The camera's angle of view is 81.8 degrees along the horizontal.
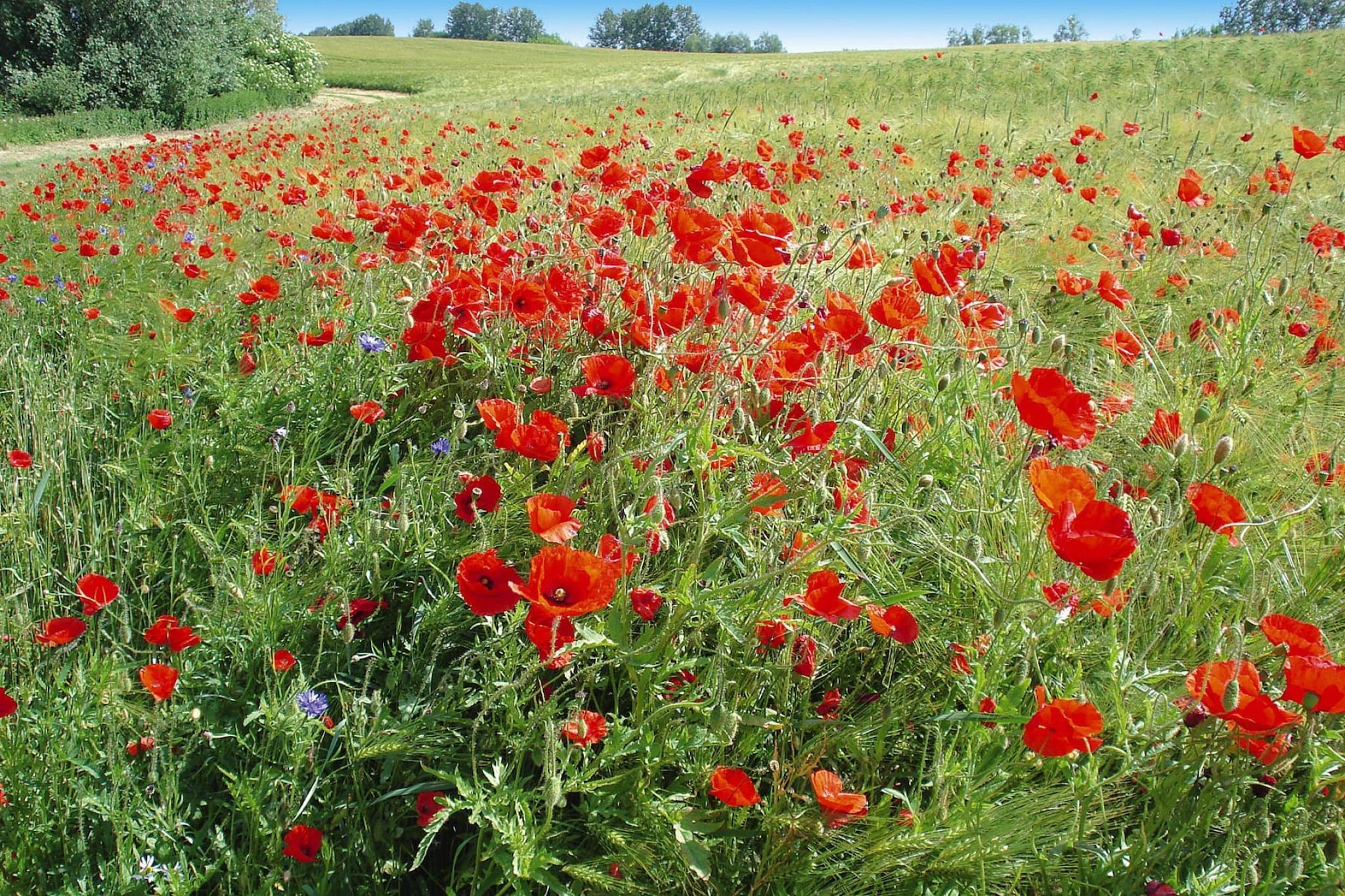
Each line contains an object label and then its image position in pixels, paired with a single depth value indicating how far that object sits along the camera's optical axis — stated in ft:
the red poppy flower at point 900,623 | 4.42
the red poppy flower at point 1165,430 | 6.62
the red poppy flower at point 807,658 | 4.57
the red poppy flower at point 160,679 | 4.33
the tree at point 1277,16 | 203.51
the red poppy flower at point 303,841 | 4.07
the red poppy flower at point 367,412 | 6.32
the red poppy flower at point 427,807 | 4.08
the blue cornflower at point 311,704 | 4.41
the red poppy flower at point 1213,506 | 4.54
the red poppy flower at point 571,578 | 3.62
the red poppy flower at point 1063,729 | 3.54
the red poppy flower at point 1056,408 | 4.18
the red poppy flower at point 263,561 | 5.10
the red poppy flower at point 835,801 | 3.67
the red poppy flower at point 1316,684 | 3.30
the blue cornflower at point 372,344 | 7.02
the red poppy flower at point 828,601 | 4.15
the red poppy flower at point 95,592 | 4.89
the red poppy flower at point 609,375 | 5.59
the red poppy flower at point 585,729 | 3.78
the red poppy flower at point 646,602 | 4.31
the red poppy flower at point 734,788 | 3.84
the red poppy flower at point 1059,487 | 4.06
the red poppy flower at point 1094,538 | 3.49
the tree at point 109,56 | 64.49
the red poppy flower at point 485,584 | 3.81
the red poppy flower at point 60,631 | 4.68
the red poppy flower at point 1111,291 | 6.80
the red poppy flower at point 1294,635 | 3.59
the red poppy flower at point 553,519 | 3.92
